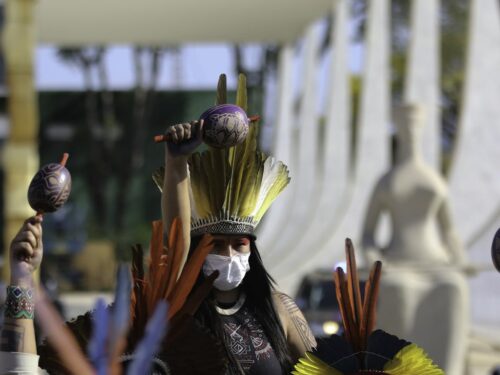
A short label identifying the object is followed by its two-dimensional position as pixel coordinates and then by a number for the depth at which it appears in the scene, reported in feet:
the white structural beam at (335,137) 104.68
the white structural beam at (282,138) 122.72
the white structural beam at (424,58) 77.71
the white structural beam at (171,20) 108.37
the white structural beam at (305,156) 116.47
